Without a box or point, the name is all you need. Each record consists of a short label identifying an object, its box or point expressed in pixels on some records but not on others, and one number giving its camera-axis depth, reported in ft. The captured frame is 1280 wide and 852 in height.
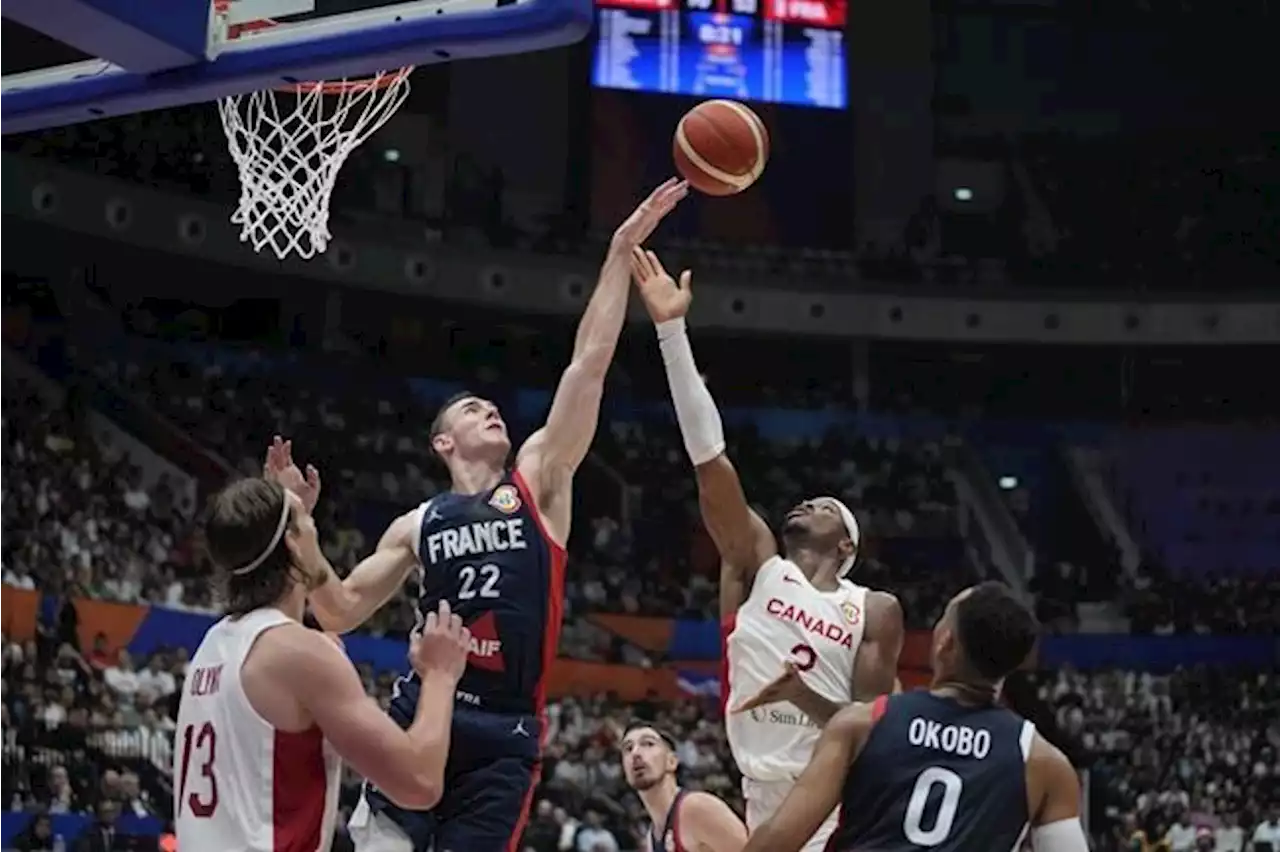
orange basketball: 20.81
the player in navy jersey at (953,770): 12.63
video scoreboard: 69.36
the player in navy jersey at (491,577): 16.07
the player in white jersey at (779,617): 20.07
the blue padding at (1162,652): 69.92
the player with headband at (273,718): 11.30
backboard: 18.08
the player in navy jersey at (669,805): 21.40
